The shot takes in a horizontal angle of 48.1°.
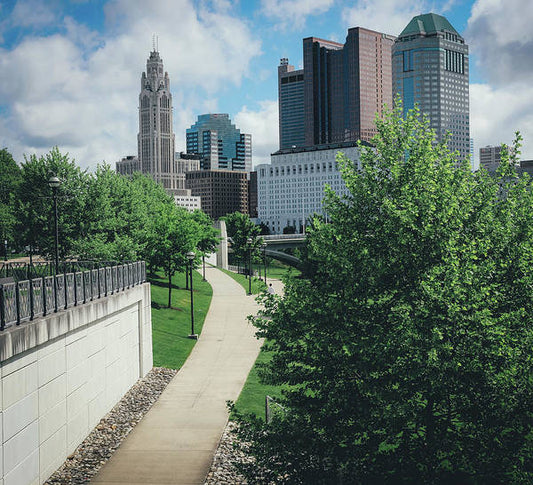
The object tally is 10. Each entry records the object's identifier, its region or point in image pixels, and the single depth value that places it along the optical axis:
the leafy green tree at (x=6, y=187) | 55.70
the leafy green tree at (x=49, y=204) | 41.88
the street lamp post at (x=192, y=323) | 36.16
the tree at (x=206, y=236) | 76.58
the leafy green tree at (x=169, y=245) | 47.56
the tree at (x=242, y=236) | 99.50
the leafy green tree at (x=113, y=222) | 39.94
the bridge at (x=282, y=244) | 136.75
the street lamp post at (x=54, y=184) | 27.59
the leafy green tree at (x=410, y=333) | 12.80
